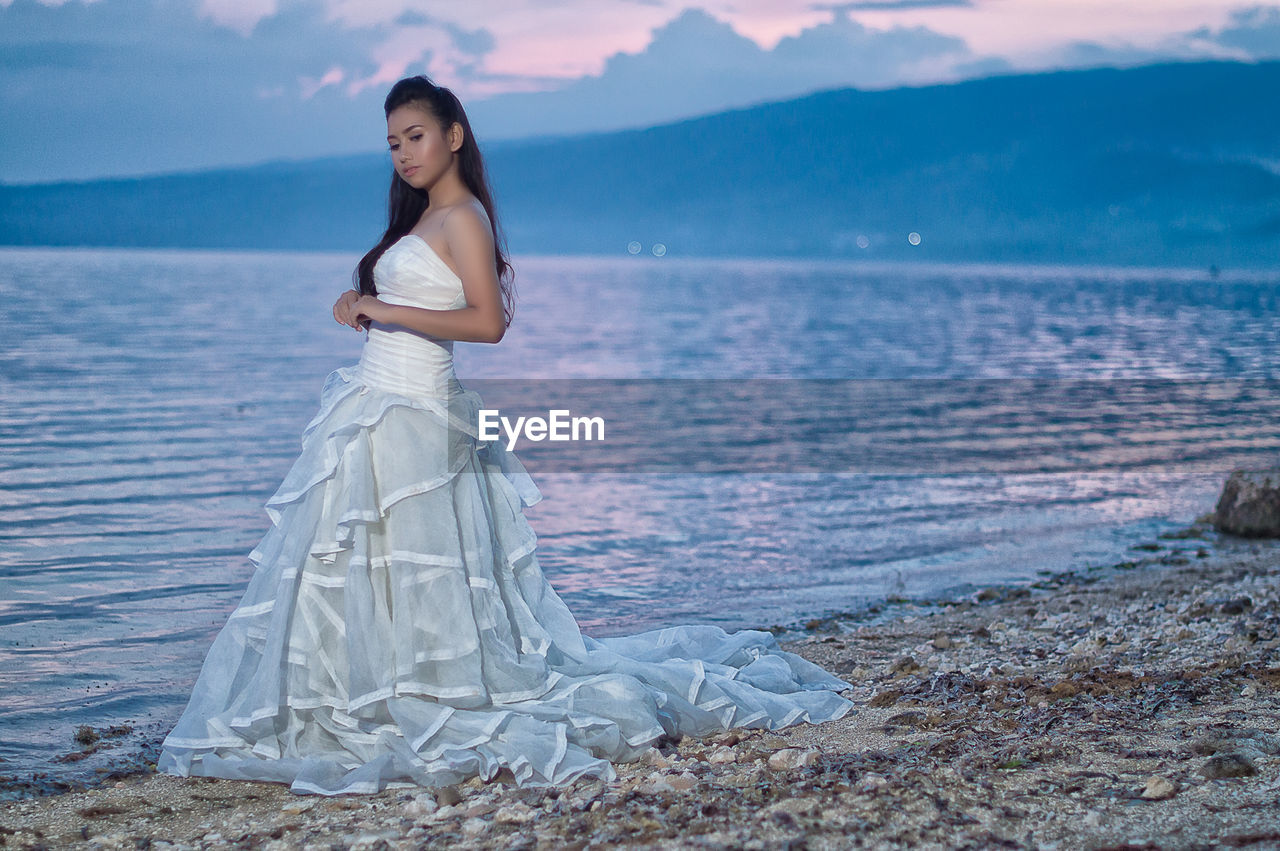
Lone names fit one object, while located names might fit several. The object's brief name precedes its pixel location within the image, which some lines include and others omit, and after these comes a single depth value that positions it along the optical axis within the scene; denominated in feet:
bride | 14.61
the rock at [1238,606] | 24.63
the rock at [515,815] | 13.03
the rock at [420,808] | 13.51
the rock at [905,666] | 20.59
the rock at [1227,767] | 12.99
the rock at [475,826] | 12.75
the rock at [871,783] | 12.98
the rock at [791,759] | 14.32
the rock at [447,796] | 13.88
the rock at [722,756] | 14.90
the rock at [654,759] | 14.92
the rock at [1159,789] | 12.53
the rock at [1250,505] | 36.06
